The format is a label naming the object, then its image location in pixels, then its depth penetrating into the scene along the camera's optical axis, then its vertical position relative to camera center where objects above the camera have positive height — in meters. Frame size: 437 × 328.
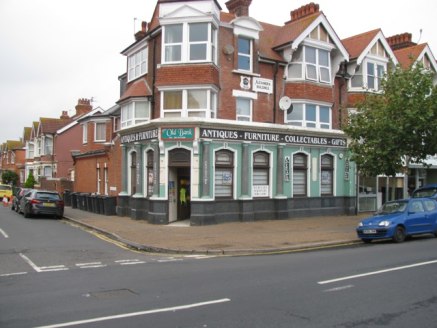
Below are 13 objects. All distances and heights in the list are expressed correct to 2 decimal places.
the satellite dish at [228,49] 22.12 +6.52
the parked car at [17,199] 28.09 -1.06
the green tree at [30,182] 44.97 +0.10
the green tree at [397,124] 17.81 +2.48
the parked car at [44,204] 23.94 -1.08
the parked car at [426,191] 19.91 -0.18
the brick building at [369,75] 26.25 +6.48
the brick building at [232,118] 20.34 +3.36
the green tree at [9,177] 59.63 +0.76
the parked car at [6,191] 39.84 -0.71
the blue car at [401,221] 15.02 -1.15
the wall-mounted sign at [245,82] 22.73 +5.08
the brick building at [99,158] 27.58 +1.70
